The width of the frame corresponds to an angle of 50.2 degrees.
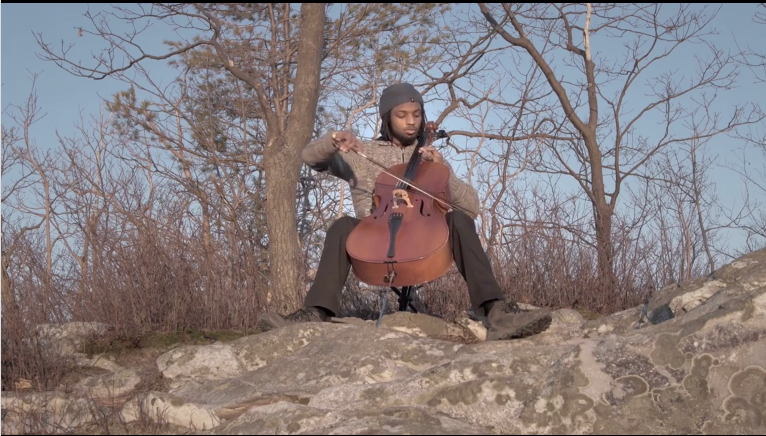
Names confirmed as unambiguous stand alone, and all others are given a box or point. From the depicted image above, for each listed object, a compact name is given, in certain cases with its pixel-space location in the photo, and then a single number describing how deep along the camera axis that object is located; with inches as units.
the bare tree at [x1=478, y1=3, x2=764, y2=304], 343.6
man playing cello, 156.5
